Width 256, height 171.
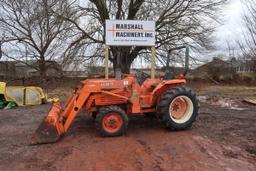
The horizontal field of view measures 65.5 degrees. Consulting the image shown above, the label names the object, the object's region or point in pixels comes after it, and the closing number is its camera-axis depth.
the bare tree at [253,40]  8.65
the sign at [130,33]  5.20
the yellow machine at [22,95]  7.33
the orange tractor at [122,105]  4.05
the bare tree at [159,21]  10.57
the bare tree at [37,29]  10.49
